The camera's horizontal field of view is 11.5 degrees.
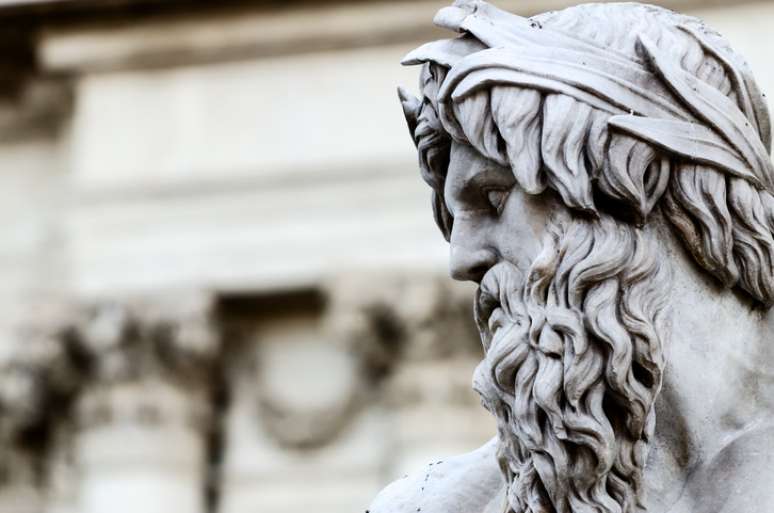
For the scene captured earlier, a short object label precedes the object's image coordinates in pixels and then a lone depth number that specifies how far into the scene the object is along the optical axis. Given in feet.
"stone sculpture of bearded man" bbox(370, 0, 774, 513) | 14.31
